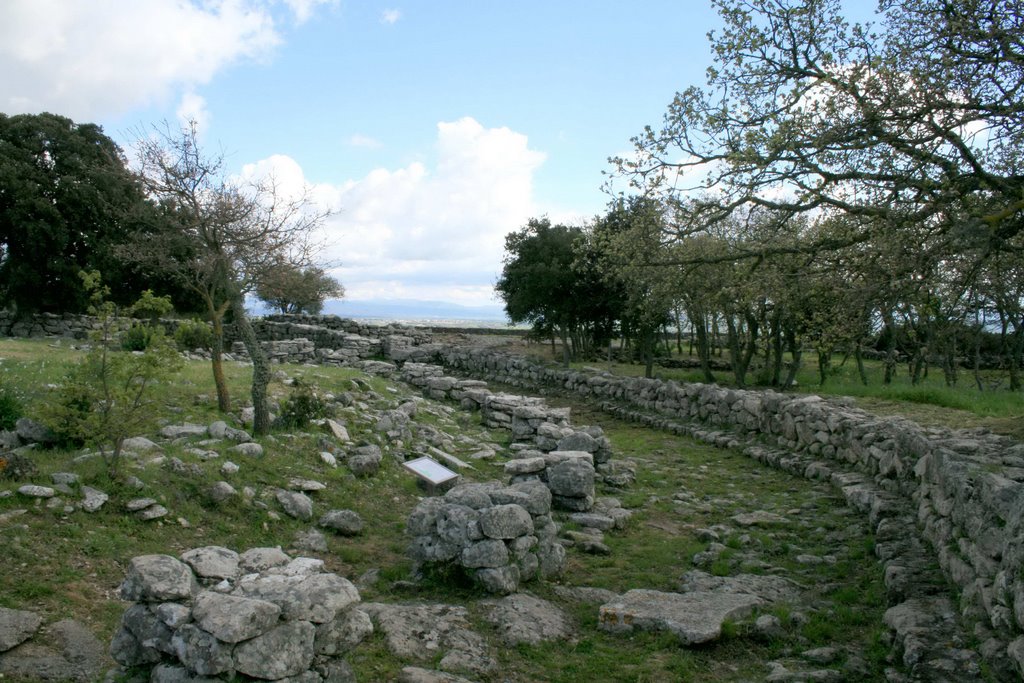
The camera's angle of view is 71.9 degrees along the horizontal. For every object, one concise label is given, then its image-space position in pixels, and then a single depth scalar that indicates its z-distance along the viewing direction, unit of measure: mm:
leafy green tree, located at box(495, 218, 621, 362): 30859
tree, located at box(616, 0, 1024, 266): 9258
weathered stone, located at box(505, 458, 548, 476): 11781
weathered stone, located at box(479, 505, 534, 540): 7805
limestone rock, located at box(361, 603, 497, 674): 6020
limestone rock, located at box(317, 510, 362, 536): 9391
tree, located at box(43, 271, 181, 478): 8727
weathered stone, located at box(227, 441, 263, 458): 10875
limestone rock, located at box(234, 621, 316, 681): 4983
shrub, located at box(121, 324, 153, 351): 22044
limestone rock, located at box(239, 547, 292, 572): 6207
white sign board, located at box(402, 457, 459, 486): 11773
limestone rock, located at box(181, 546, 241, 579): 5926
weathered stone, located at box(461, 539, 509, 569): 7590
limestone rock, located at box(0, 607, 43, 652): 5652
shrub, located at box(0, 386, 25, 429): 9905
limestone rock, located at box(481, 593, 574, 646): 6676
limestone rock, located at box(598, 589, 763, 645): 6691
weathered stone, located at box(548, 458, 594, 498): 11219
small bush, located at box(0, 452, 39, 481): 8094
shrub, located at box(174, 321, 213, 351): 27897
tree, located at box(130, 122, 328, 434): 11719
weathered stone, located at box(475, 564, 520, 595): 7465
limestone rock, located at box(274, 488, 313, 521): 9539
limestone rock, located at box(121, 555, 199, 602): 5363
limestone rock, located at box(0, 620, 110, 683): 5434
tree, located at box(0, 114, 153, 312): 29922
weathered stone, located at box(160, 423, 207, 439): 11195
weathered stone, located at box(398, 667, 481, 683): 5520
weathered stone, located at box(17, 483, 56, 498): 7836
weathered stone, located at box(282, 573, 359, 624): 5332
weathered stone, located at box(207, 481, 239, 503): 9164
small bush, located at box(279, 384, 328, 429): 13117
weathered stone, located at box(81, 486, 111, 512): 8008
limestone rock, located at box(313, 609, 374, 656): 5410
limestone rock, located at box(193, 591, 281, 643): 4977
